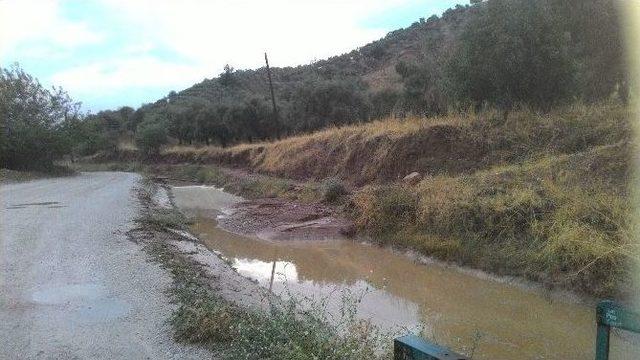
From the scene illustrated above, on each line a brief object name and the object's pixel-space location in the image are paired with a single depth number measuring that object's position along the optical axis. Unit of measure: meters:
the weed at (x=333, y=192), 19.83
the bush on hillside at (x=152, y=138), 60.75
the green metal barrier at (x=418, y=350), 2.77
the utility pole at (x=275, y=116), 45.42
